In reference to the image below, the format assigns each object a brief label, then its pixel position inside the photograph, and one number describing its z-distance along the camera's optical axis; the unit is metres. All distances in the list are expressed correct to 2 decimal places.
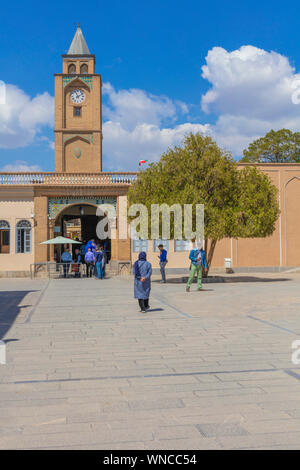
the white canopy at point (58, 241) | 23.11
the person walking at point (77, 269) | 23.06
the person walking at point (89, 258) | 21.84
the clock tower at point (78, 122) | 32.25
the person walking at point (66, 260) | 22.99
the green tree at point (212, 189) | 17.69
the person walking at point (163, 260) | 19.22
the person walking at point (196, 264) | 14.02
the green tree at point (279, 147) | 44.66
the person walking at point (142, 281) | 10.28
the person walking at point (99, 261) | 21.27
